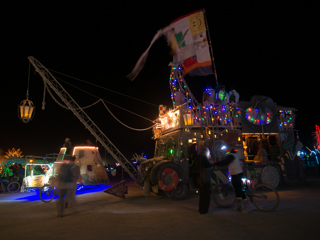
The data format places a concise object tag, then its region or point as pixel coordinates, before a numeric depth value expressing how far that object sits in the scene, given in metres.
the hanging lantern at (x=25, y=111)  10.93
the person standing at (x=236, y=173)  6.48
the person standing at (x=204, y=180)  6.43
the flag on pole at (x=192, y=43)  12.89
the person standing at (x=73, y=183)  7.21
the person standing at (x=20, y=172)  15.59
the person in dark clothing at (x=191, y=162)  9.98
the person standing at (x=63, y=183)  6.59
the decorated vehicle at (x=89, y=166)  12.84
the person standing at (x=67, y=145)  12.50
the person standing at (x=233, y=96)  13.55
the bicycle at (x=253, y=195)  6.39
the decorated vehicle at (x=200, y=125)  10.30
